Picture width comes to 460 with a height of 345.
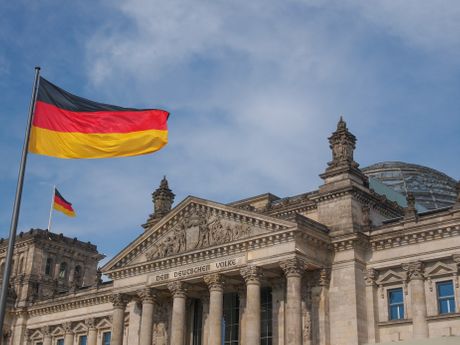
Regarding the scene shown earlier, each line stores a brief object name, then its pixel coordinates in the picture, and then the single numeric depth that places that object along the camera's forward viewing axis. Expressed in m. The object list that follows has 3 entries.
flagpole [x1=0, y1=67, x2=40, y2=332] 20.05
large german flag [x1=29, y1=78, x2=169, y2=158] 23.81
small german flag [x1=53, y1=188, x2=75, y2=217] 58.84
